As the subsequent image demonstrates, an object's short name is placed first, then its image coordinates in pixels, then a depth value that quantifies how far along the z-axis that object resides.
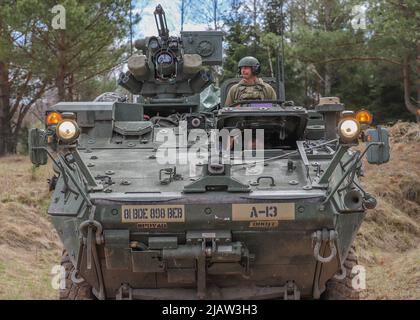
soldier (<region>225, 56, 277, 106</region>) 8.10
